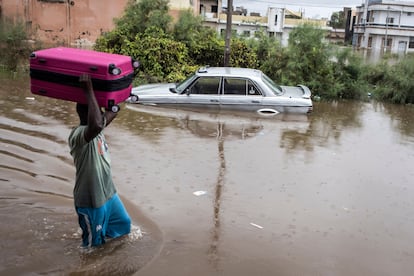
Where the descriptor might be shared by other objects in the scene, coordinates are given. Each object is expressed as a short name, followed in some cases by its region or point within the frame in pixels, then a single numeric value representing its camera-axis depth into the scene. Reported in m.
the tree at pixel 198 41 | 15.33
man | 3.24
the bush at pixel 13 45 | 15.81
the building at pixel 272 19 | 38.59
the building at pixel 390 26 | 46.19
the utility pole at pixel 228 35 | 14.05
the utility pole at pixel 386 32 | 45.66
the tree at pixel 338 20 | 61.36
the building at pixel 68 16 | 23.34
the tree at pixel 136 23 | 15.25
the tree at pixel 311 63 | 13.69
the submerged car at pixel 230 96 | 10.34
